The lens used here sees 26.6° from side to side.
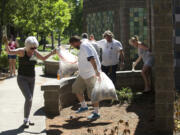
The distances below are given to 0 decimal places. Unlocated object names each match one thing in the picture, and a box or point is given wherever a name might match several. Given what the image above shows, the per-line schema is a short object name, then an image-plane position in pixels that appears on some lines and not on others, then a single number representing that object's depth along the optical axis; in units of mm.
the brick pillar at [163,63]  6473
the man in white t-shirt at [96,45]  10396
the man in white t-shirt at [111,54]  9617
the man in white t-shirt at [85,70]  7305
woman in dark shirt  6953
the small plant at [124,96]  9211
